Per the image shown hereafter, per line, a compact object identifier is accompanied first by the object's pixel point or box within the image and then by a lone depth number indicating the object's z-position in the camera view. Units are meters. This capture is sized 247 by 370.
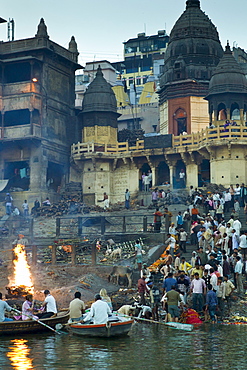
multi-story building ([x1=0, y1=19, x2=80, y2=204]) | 42.00
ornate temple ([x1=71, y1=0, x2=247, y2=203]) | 38.50
